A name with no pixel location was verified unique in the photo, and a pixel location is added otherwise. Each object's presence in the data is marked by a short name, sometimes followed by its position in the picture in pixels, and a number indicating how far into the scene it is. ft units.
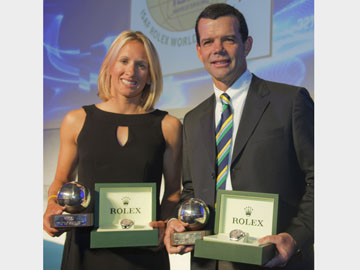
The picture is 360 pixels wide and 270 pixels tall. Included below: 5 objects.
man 7.08
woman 8.27
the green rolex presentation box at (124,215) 7.36
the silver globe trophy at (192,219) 6.86
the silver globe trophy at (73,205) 7.25
